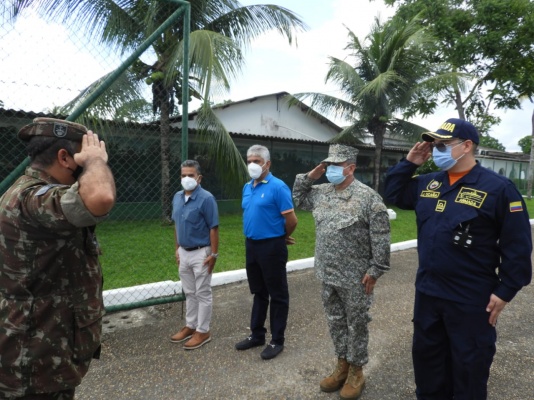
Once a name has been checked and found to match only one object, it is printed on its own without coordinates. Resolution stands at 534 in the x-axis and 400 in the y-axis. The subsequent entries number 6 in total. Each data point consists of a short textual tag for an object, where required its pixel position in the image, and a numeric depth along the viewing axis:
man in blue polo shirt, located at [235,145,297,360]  3.20
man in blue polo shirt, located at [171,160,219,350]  3.38
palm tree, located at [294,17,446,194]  12.94
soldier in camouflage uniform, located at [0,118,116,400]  1.40
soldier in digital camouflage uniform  2.53
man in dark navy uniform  2.00
